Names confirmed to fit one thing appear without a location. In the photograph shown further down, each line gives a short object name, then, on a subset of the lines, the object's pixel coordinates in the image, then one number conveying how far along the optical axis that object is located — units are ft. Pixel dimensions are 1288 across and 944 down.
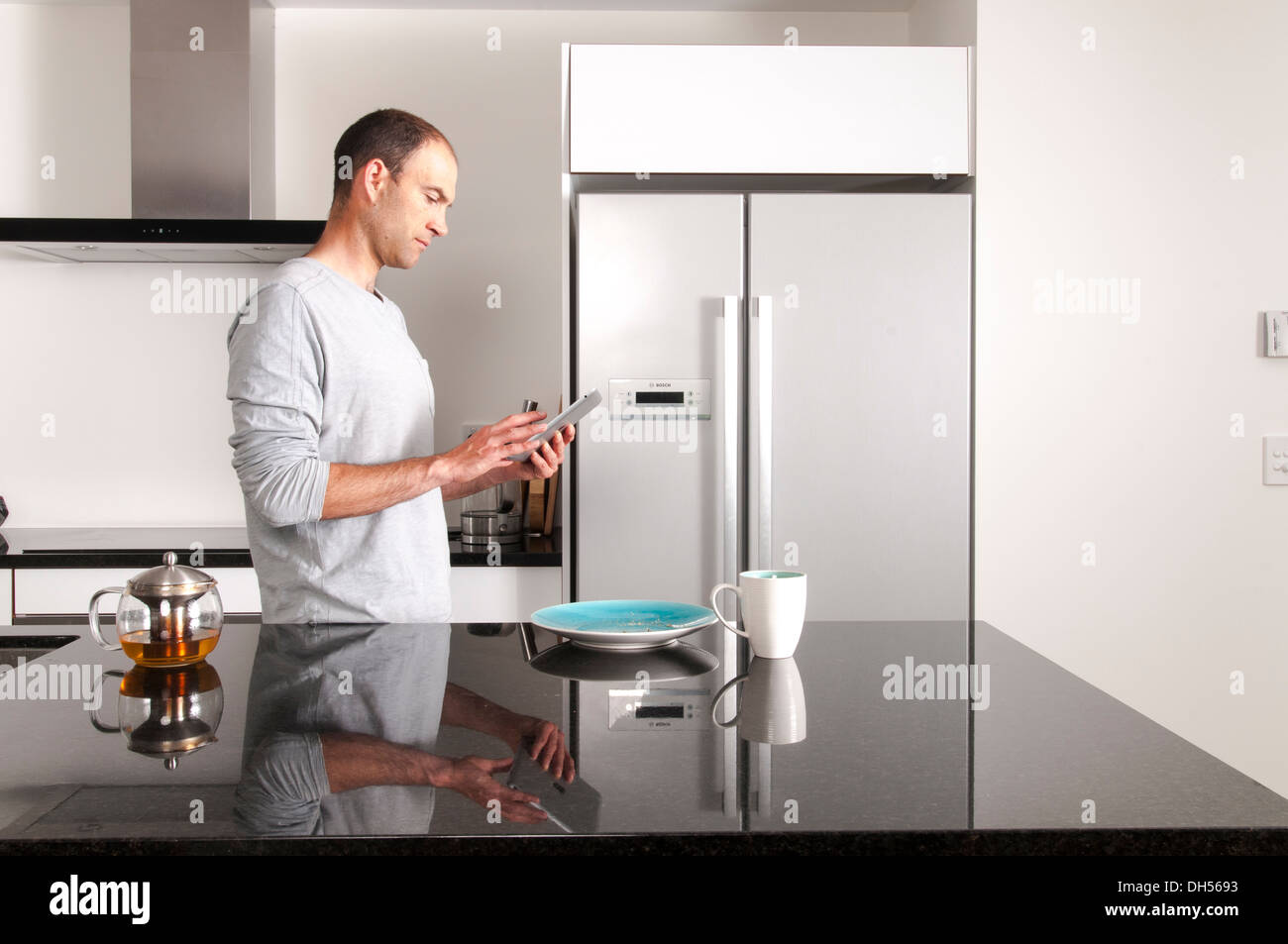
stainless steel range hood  8.73
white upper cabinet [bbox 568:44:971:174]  7.86
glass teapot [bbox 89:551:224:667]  3.51
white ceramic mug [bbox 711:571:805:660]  3.67
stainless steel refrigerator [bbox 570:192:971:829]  7.79
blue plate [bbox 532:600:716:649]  3.88
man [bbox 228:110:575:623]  4.59
